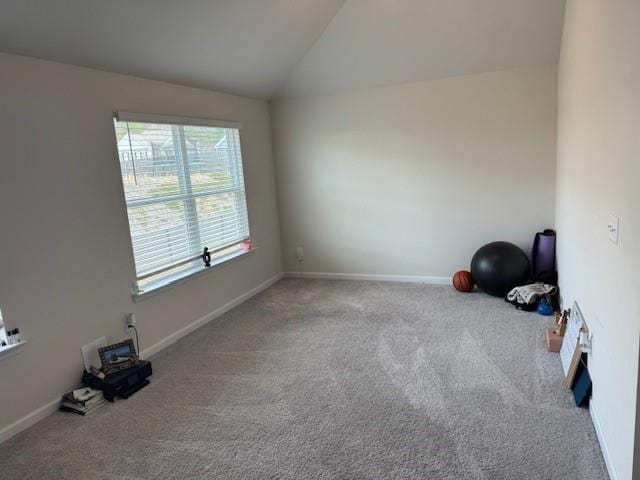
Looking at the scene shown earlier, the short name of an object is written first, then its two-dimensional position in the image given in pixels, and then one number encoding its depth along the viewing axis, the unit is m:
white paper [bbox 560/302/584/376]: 2.67
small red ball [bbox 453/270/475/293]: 4.49
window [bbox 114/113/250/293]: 3.33
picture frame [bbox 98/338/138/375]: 2.92
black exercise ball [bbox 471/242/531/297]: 4.11
